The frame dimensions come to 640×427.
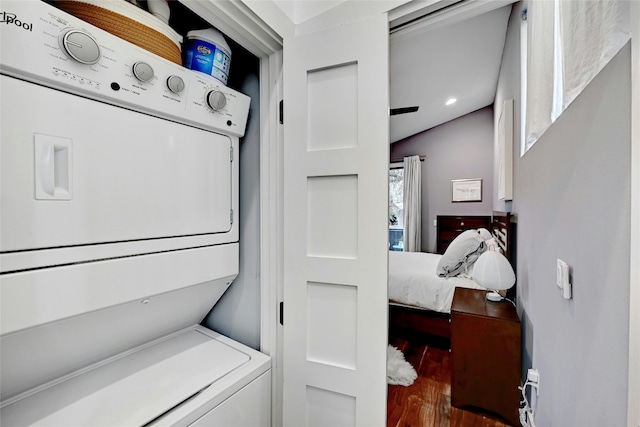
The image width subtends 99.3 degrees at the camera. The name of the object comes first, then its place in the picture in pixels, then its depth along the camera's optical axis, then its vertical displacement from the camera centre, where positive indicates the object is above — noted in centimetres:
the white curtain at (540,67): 104 +61
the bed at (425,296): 250 -81
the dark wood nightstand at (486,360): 165 -93
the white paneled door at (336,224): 90 -5
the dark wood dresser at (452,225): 477 -27
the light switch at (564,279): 92 -24
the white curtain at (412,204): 530 +12
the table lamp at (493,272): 178 -41
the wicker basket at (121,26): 73 +52
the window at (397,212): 569 -4
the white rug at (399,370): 206 -128
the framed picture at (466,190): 490 +38
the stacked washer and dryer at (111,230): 60 -6
